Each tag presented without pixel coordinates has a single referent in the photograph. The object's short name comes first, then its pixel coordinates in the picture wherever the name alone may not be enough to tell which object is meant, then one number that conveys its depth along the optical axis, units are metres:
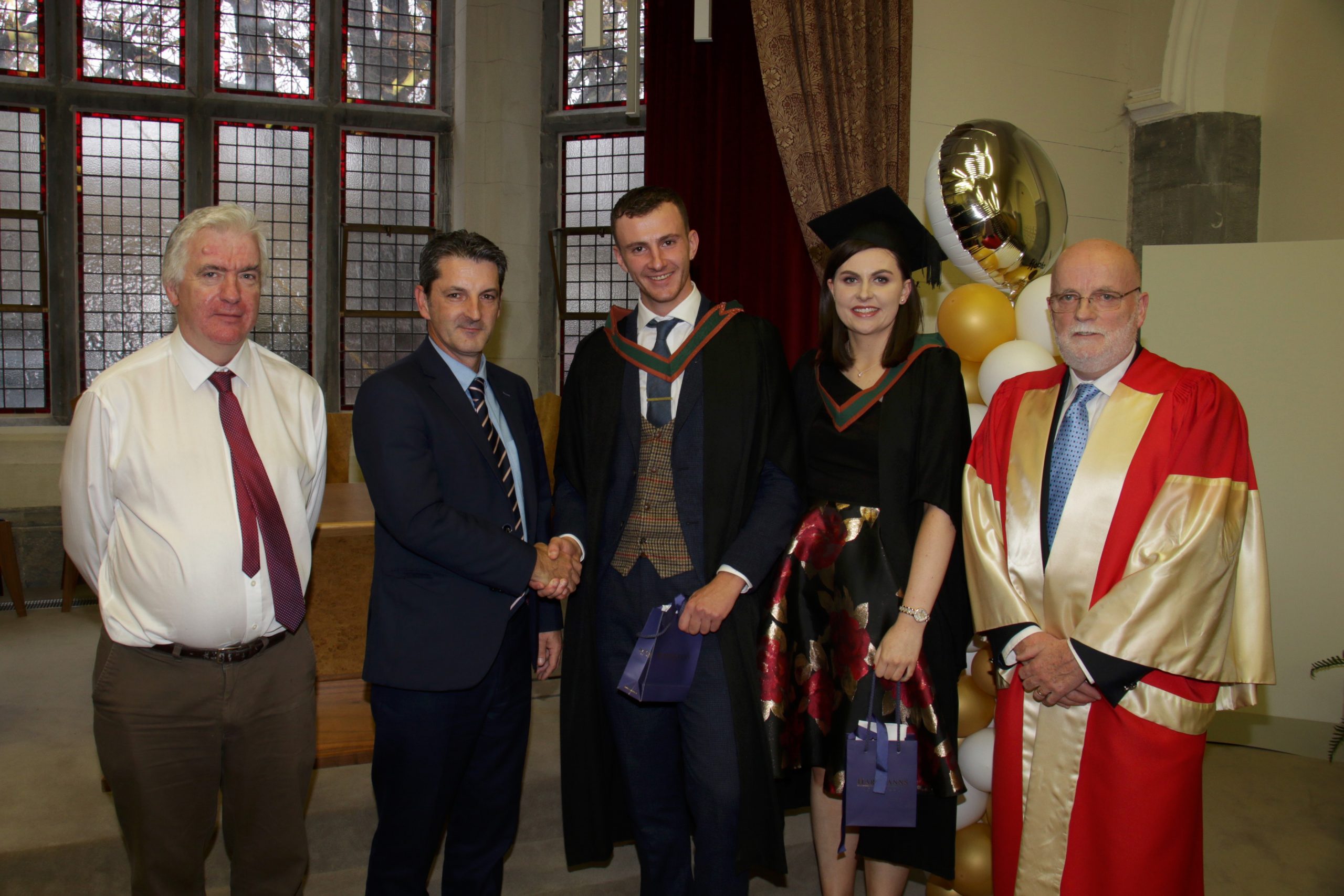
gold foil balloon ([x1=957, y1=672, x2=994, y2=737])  2.65
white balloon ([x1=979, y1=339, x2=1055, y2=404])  2.65
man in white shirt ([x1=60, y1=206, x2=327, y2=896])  1.78
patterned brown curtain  3.97
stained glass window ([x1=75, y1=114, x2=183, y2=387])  6.55
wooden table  3.48
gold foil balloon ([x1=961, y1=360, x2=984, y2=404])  3.03
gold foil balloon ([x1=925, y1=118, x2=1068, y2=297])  2.91
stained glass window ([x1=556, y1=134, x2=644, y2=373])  6.85
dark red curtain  4.36
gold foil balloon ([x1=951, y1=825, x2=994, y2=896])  2.49
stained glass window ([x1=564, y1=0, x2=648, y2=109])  6.81
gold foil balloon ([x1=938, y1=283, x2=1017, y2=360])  2.89
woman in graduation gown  2.04
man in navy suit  1.96
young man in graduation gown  2.05
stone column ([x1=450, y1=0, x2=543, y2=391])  6.65
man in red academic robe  1.78
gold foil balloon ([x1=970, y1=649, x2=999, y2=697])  2.56
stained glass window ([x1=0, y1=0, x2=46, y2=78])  6.39
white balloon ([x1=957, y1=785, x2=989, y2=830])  2.51
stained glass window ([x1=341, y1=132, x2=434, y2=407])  6.87
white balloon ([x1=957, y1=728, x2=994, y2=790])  2.44
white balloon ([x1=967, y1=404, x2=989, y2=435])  2.77
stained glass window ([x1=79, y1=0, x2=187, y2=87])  6.52
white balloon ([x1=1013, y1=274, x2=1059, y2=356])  2.81
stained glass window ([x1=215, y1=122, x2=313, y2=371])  6.80
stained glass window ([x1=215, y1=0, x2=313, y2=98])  6.74
